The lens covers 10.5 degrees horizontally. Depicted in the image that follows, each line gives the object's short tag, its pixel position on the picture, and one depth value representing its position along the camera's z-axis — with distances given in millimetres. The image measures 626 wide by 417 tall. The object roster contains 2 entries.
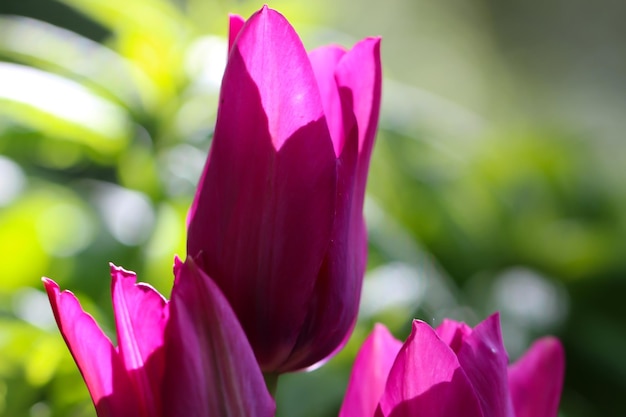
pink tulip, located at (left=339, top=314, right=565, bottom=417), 497
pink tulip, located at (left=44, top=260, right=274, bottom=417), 493
